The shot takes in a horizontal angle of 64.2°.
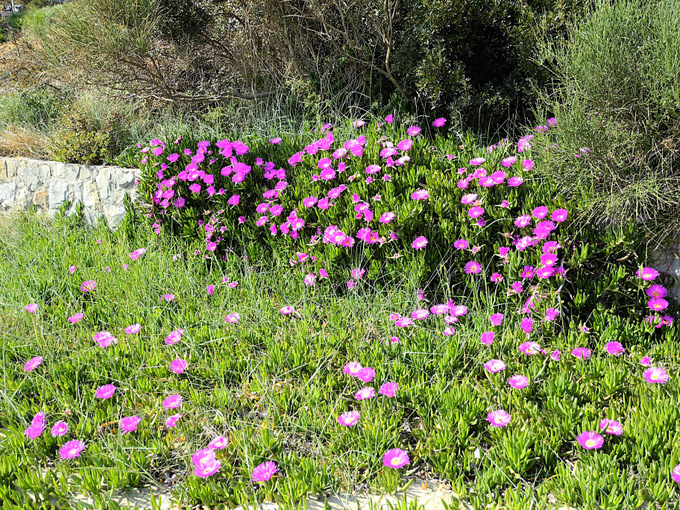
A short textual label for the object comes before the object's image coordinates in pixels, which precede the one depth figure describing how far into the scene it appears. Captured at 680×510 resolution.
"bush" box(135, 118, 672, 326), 2.79
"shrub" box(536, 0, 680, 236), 2.73
